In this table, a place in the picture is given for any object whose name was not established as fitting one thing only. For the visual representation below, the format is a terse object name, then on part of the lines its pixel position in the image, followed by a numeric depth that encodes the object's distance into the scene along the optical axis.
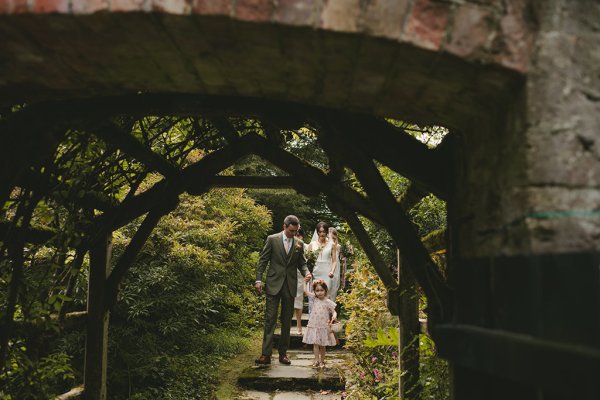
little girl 6.89
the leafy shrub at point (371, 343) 4.56
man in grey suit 6.77
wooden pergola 2.49
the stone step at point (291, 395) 5.84
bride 8.73
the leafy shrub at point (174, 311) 5.95
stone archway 1.58
